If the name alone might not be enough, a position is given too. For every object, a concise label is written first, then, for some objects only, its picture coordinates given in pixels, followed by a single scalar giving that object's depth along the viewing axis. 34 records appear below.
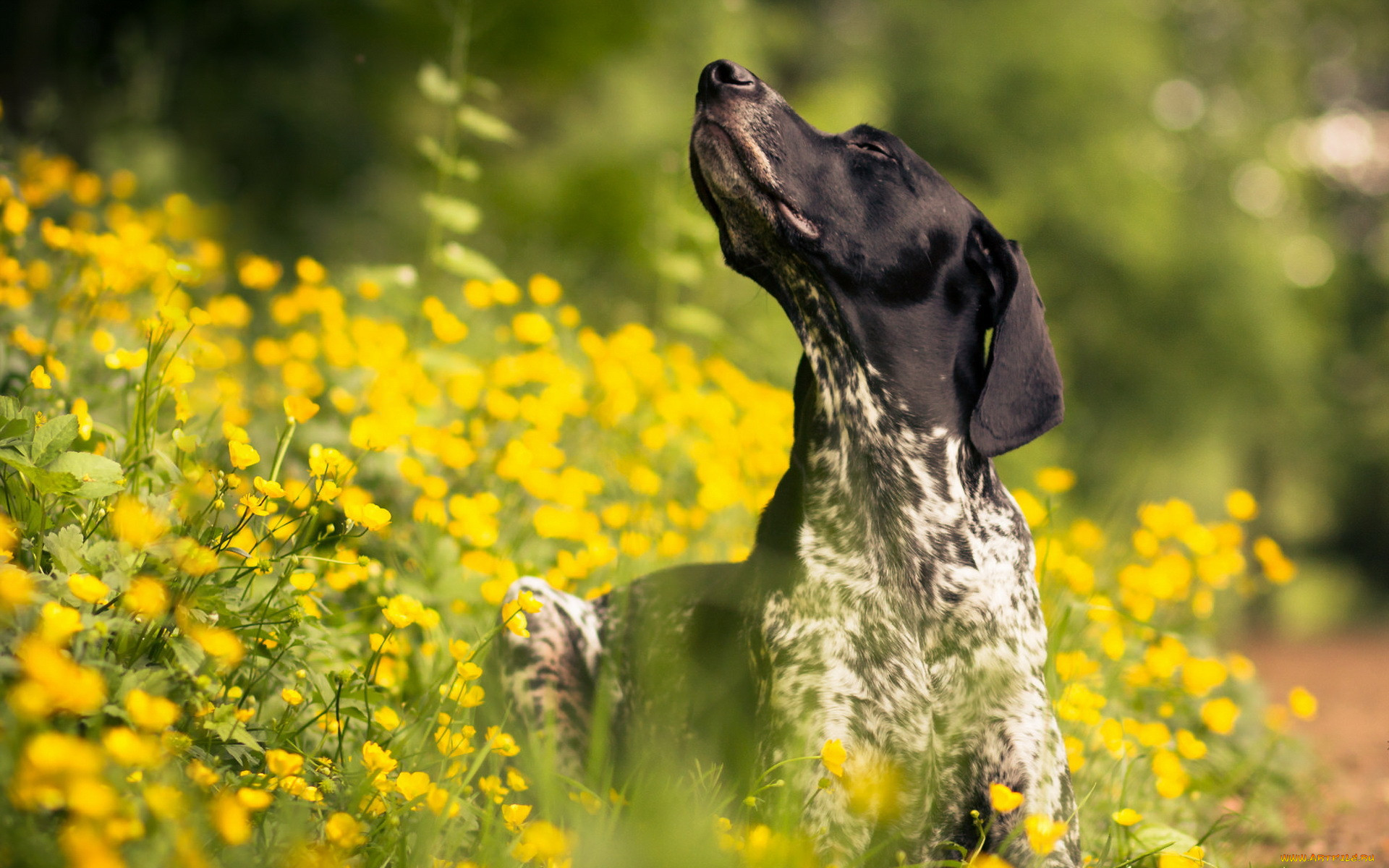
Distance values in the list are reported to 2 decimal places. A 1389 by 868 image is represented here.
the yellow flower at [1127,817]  4.29
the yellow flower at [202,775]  4.16
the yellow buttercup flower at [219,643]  4.14
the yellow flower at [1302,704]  4.47
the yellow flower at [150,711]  3.83
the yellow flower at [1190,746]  4.44
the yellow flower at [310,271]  4.68
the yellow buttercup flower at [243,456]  4.24
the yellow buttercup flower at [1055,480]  4.70
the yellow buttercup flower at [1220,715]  4.43
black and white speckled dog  4.38
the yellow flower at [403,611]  4.23
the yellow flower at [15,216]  4.47
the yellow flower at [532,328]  4.69
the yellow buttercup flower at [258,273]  4.65
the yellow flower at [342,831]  4.17
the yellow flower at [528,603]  4.26
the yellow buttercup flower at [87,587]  4.16
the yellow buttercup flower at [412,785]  4.22
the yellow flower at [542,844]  4.16
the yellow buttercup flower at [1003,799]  4.23
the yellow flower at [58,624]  4.12
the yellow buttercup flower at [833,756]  4.24
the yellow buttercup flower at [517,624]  4.27
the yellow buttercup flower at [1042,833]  4.20
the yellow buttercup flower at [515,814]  4.24
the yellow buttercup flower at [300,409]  4.31
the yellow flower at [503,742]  4.26
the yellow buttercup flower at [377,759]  4.22
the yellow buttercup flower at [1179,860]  4.29
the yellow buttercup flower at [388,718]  4.30
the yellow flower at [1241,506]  4.65
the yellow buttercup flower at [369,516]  4.24
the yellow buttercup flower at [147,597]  4.15
